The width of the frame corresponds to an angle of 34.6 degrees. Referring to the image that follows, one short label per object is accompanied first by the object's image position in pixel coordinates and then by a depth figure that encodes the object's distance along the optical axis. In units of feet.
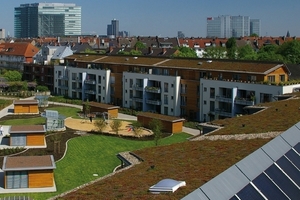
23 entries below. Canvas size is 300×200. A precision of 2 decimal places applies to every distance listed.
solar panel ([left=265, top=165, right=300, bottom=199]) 32.91
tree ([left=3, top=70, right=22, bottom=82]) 256.73
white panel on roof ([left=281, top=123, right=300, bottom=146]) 42.20
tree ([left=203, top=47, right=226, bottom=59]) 262.06
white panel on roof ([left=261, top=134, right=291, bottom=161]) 38.29
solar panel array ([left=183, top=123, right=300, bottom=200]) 30.50
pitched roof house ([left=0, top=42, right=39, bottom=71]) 291.30
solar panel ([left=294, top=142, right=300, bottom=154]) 40.50
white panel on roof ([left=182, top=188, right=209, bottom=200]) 29.14
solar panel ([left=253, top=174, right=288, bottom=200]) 31.45
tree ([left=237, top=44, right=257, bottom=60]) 246.51
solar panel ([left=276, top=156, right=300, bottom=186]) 35.14
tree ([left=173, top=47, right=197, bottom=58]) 256.07
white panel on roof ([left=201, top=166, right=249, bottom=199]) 30.04
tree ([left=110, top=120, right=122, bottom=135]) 134.10
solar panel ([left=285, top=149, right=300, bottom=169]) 37.77
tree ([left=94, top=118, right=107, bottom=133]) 136.77
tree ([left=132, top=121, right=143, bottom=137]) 132.29
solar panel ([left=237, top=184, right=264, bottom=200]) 30.50
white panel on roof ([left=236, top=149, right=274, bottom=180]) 34.04
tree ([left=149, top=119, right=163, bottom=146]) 131.69
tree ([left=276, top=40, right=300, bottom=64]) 241.76
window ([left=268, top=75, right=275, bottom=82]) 145.28
